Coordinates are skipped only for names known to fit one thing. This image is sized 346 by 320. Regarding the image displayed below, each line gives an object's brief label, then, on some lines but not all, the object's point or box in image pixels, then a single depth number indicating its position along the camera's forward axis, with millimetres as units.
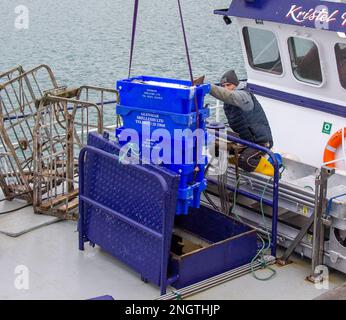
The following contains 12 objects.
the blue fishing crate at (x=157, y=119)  5901
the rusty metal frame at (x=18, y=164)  7582
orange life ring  7832
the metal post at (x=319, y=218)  6062
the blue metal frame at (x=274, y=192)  6398
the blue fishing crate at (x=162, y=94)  5875
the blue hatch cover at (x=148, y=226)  5898
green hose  6473
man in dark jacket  6785
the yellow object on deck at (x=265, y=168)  7051
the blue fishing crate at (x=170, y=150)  5930
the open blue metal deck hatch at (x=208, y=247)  6105
